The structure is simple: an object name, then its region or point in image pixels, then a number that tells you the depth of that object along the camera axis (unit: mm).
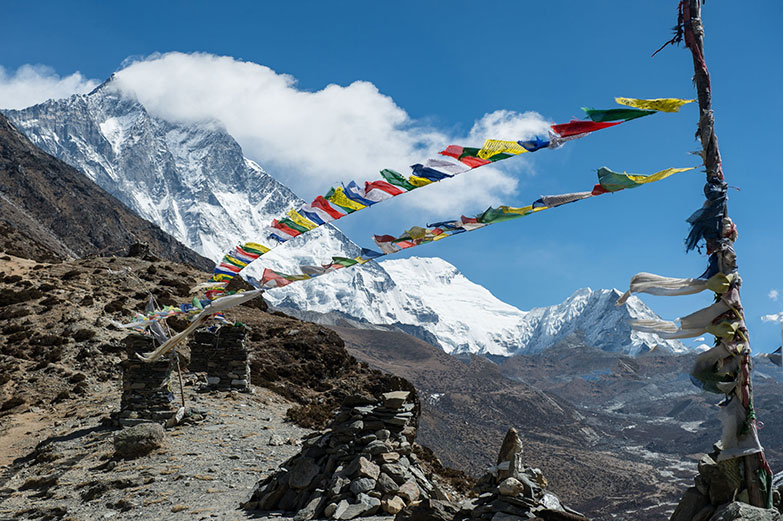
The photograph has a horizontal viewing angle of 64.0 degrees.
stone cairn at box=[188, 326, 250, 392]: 18281
